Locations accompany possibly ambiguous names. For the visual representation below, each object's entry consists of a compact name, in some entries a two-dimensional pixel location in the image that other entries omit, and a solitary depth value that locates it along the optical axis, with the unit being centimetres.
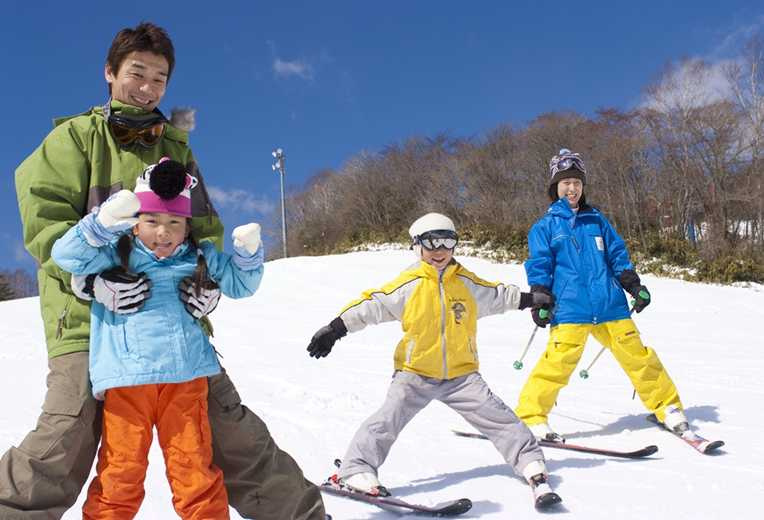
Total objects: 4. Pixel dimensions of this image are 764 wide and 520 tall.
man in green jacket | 209
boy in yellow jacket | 331
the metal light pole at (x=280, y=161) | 2716
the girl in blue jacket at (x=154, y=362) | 213
